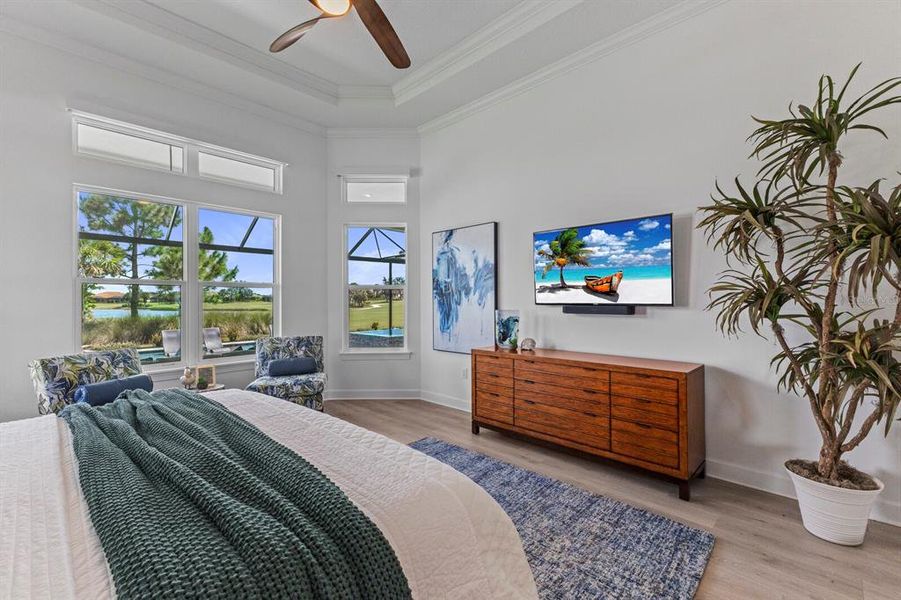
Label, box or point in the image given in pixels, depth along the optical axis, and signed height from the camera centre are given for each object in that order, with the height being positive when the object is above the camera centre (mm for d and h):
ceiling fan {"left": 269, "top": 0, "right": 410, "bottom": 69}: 2259 +1588
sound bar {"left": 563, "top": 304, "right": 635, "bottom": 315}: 3105 -115
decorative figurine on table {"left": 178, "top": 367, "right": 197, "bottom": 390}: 3543 -701
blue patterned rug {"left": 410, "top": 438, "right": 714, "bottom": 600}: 1732 -1232
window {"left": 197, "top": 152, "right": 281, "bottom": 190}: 4094 +1354
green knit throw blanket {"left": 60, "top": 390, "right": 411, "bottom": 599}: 765 -507
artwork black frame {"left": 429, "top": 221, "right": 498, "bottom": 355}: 4109 +511
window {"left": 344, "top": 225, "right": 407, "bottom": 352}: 5008 +112
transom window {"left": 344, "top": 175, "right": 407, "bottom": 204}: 5008 +1327
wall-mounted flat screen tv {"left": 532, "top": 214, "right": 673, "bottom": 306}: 2926 +253
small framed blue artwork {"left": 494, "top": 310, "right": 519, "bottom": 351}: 3600 -294
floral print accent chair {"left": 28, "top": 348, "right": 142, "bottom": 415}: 2715 -519
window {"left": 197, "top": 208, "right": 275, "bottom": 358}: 4102 +215
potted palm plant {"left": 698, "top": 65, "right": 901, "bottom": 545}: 1780 -39
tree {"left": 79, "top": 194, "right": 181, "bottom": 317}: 3441 +682
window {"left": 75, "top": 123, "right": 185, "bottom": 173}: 3408 +1345
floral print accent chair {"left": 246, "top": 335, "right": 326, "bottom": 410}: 3617 -756
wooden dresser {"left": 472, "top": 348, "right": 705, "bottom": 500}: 2502 -775
